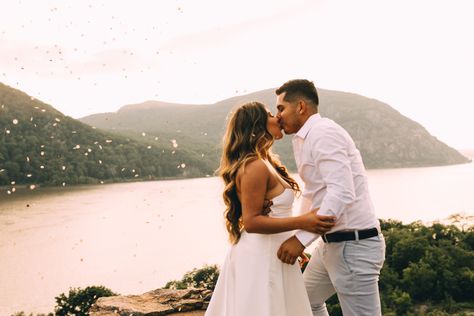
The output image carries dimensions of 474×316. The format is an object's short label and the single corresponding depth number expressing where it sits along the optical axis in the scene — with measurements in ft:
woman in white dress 10.67
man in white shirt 10.02
